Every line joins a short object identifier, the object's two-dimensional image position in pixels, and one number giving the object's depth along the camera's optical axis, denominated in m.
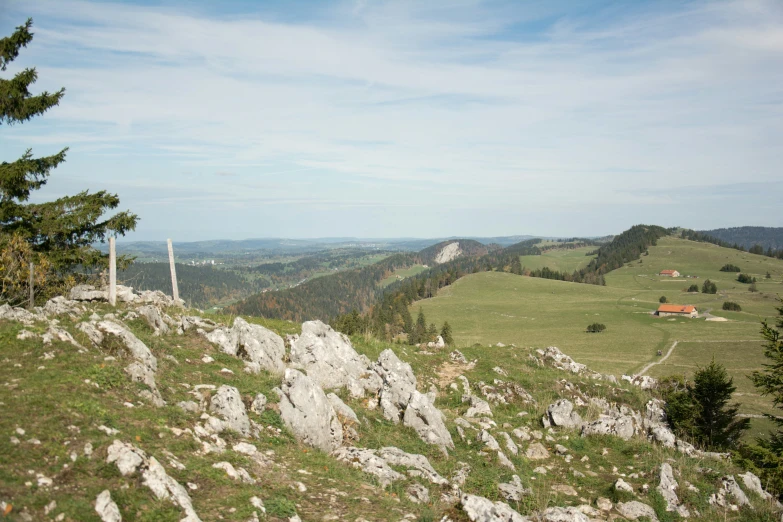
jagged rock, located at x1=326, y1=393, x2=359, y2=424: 12.70
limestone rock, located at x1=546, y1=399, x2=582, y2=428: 16.38
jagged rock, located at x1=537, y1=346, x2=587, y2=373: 28.23
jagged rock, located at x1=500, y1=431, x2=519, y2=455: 13.90
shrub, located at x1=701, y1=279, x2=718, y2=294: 135.75
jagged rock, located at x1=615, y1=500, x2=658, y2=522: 11.00
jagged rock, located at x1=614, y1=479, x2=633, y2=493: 11.92
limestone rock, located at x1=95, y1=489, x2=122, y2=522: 6.21
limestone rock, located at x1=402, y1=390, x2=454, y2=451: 13.27
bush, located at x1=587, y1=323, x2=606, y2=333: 90.29
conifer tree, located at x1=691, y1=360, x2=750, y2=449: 18.78
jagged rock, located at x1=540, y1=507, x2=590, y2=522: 9.47
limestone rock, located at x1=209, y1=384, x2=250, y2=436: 10.32
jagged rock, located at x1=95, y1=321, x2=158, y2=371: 11.45
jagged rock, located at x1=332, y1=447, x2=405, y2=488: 10.13
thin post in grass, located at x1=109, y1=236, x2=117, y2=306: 16.38
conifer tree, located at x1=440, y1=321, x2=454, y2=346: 59.69
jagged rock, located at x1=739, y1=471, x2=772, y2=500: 13.02
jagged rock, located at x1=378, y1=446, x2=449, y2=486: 10.59
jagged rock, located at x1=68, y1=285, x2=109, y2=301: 16.98
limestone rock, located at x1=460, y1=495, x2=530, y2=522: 8.35
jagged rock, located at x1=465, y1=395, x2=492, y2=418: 16.89
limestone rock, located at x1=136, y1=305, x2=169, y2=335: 14.57
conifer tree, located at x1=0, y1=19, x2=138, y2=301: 18.92
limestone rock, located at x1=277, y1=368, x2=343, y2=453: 11.22
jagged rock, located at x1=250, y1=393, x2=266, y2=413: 11.35
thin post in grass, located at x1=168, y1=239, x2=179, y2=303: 20.11
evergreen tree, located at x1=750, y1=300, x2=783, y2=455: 19.16
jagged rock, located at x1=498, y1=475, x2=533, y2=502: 10.62
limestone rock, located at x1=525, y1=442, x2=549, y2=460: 14.20
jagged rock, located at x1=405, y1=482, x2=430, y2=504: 9.40
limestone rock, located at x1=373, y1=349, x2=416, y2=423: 14.35
